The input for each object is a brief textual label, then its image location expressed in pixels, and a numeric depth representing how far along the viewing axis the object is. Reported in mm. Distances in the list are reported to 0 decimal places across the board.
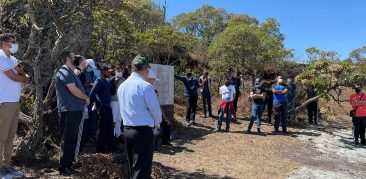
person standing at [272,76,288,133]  13484
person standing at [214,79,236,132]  12883
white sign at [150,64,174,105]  11984
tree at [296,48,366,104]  14148
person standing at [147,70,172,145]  9922
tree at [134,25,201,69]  17781
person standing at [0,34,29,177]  5715
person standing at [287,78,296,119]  16594
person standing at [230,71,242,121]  15819
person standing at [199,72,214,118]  15202
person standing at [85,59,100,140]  8509
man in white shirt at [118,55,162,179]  4918
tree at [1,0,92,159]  6766
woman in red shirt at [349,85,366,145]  12992
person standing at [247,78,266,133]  12891
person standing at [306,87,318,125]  17020
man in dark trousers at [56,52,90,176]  6129
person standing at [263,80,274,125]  15711
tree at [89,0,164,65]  7277
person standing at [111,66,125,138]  8219
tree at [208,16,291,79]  18062
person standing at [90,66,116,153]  7633
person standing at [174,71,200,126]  13641
